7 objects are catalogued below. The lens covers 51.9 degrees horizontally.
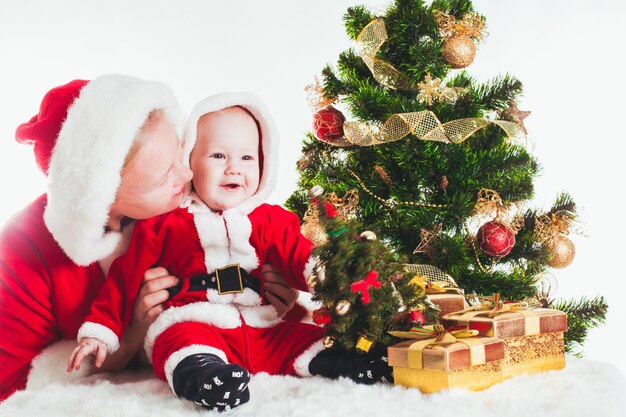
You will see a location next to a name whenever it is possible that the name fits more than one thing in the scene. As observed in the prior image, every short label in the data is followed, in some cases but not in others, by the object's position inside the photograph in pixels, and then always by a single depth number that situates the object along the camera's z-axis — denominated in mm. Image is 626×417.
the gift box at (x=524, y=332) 1134
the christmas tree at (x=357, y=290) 1126
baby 1188
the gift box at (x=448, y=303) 1301
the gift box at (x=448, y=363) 1015
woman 1100
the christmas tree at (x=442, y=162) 1674
